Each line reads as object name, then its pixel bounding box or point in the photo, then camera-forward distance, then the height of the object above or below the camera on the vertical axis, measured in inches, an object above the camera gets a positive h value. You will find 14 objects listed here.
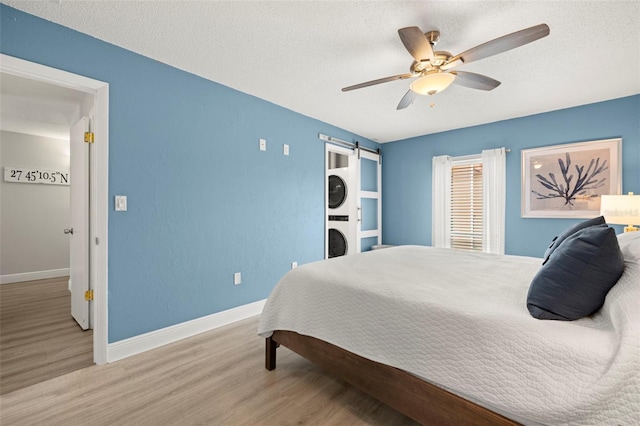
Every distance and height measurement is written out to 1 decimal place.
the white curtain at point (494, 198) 151.0 +8.0
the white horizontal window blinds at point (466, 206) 162.4 +3.8
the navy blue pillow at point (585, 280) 42.6 -10.2
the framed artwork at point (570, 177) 124.0 +16.6
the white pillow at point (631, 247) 45.1 -5.9
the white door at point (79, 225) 100.4 -4.3
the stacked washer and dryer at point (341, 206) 182.4 +4.8
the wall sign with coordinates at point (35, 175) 173.8 +24.4
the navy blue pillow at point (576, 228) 62.0 -3.6
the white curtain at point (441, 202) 171.0 +6.8
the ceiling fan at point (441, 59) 61.7 +38.8
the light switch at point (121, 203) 85.5 +3.1
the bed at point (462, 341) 35.5 -21.0
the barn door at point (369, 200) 185.0 +9.2
